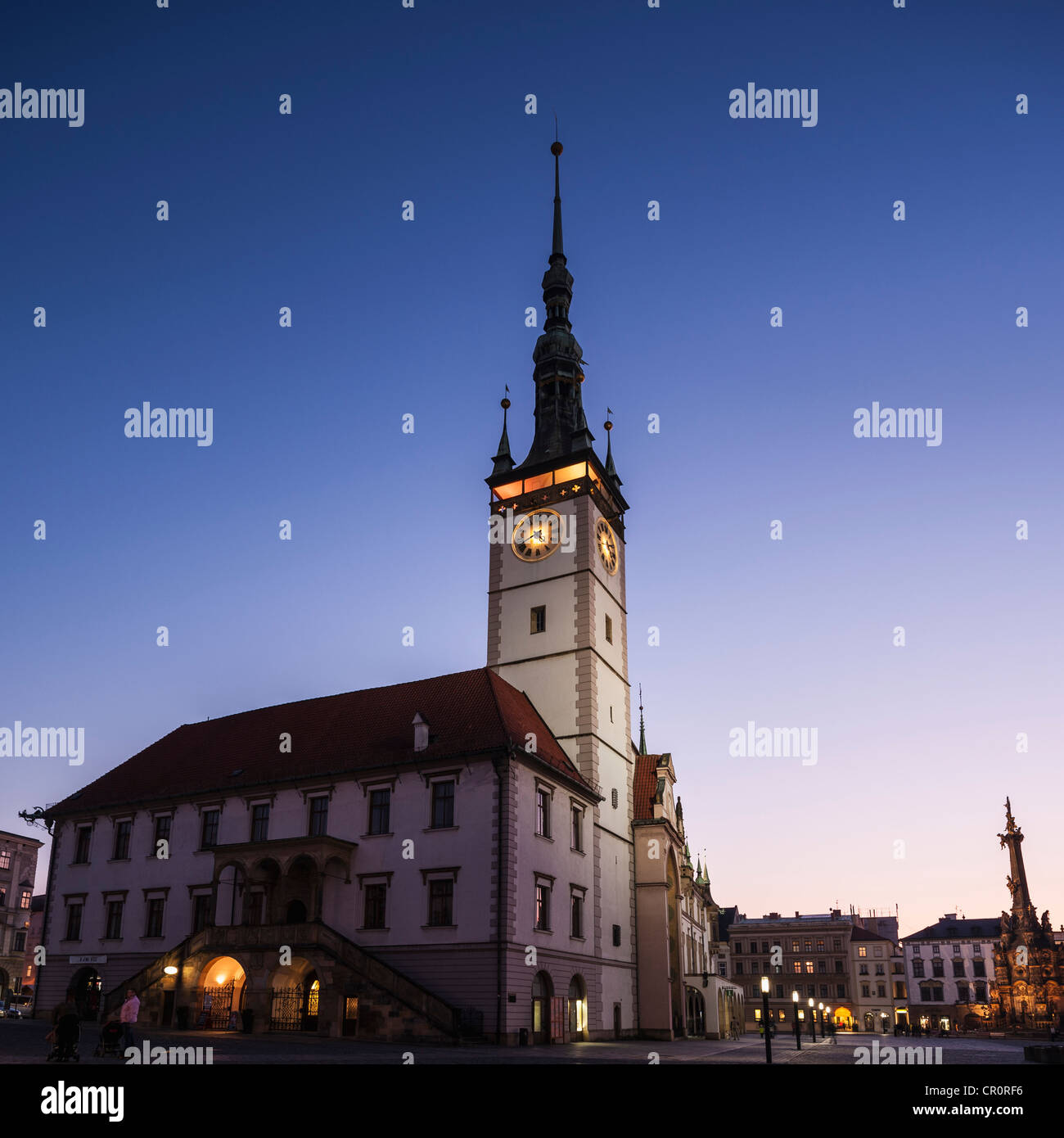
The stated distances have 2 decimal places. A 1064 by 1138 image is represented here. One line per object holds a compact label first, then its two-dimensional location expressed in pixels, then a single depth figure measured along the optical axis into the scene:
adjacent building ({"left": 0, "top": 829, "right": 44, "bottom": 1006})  70.00
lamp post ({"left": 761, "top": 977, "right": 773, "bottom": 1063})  23.36
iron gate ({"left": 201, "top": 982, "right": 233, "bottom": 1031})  33.34
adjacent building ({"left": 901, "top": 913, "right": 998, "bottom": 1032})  102.44
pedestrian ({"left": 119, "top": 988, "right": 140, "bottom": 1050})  22.95
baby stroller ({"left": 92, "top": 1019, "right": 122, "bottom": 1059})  20.22
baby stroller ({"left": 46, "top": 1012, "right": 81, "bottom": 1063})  18.06
